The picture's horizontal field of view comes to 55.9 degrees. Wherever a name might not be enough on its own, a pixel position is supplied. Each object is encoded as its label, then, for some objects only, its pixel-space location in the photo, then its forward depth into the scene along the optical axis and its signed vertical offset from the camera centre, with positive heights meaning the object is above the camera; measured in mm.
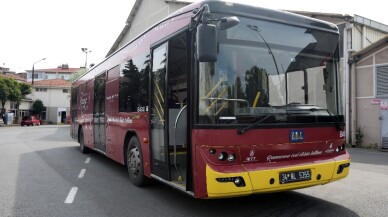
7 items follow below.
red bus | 4738 +124
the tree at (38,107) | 63094 +908
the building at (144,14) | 27359 +8341
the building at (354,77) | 17653 +1961
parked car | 50438 -1213
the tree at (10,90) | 47656 +2981
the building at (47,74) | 84062 +8835
